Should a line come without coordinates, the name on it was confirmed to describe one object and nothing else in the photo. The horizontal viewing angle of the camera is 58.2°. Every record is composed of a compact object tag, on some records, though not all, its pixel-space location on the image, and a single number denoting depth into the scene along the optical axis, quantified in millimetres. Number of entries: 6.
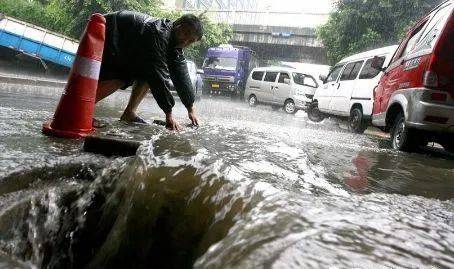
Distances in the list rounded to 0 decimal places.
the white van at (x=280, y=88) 16859
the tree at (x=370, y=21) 17844
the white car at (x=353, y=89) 8102
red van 4148
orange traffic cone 2889
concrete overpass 25922
